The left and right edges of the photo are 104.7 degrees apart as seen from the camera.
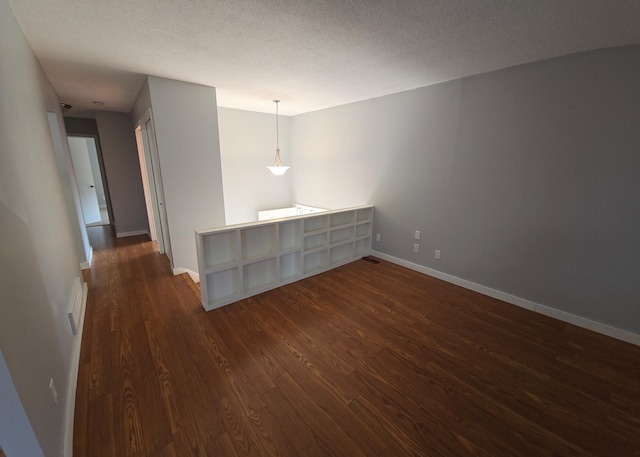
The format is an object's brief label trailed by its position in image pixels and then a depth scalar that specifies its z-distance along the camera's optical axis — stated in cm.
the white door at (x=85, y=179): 634
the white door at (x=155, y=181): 324
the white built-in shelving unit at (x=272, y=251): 260
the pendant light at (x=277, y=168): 423
